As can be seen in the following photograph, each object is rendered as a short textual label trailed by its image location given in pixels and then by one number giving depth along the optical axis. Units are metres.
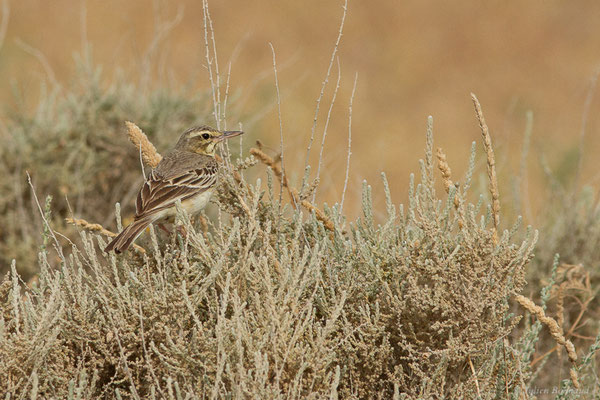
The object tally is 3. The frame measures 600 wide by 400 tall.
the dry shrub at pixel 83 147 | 15.77
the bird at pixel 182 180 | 9.74
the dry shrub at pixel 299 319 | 6.79
